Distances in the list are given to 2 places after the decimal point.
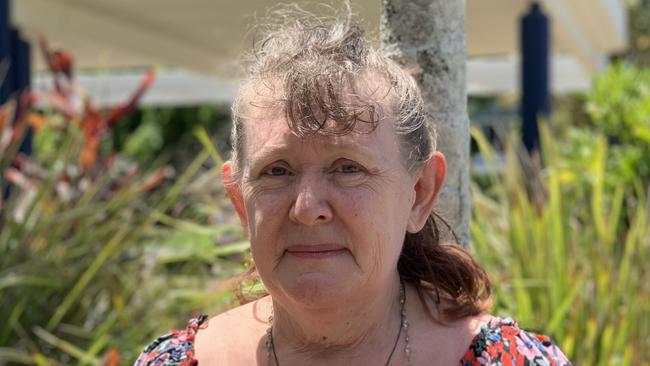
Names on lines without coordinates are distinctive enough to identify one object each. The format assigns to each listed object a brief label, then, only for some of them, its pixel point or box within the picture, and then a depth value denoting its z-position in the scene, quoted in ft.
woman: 5.74
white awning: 26.43
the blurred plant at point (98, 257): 12.96
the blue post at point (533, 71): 25.18
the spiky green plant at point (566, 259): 11.20
